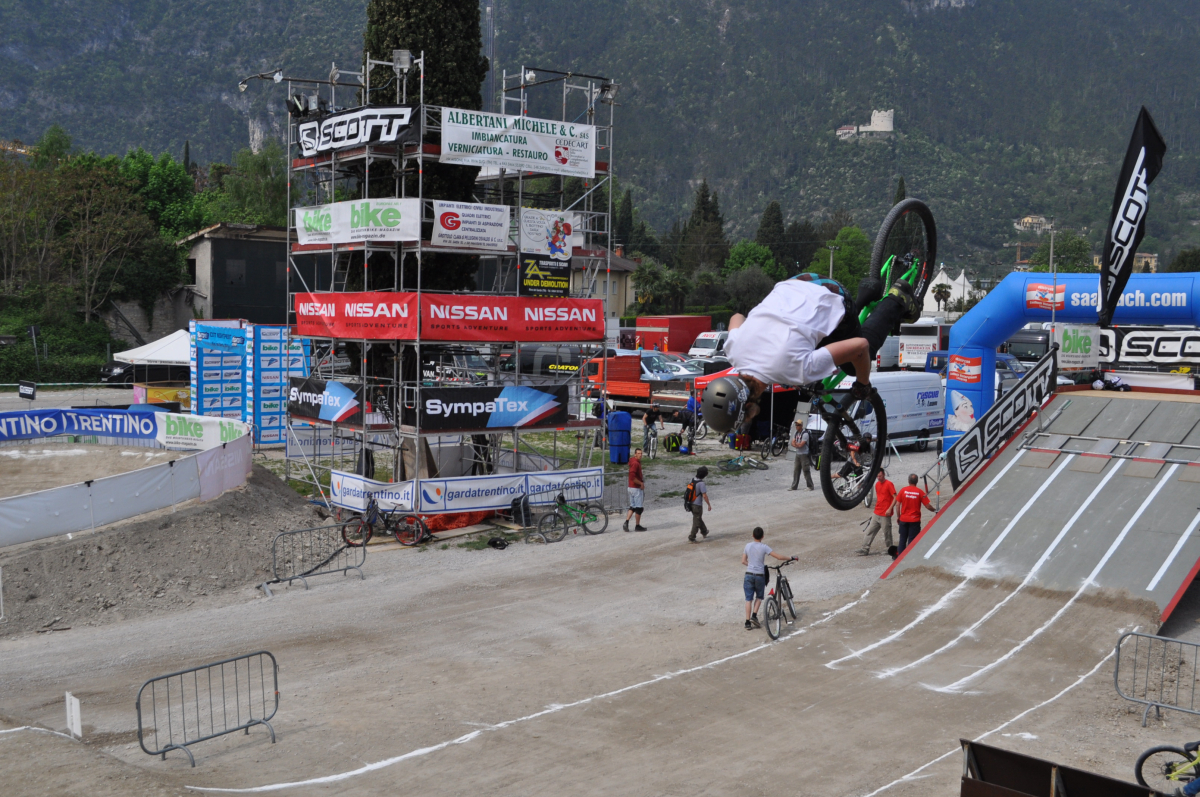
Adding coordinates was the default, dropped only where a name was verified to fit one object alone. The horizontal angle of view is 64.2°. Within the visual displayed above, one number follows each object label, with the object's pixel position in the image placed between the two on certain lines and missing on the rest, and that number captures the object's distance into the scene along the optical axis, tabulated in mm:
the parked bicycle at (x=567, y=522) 25000
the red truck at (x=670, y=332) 68438
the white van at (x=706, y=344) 63688
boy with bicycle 17766
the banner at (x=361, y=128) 24234
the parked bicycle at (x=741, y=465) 34875
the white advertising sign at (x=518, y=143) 24703
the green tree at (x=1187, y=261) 97881
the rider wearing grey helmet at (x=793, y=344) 7039
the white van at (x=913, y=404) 35969
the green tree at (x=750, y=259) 107188
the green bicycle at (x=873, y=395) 8094
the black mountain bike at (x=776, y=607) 17453
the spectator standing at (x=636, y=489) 25969
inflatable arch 22469
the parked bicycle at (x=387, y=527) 23984
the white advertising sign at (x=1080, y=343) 41688
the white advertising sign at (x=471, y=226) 24547
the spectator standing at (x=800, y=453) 30438
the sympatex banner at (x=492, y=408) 24078
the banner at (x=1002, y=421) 21547
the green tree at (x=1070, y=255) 113938
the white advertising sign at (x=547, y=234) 26016
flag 17406
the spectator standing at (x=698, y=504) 24406
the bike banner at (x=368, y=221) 24031
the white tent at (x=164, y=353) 42625
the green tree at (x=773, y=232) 119688
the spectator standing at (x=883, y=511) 23250
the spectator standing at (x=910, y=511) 22234
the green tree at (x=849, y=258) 86750
